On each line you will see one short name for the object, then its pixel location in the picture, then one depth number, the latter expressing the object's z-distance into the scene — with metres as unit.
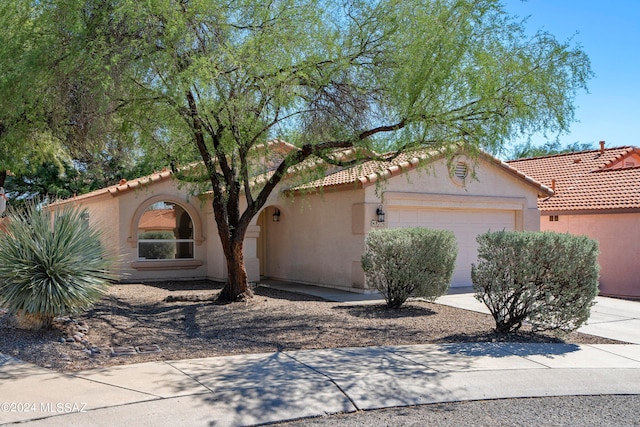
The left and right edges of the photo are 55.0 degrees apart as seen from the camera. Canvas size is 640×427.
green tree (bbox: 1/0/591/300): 10.08
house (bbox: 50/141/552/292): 15.48
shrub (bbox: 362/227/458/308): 12.11
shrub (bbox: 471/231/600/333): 9.11
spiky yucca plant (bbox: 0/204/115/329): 8.59
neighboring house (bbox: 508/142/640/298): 17.45
